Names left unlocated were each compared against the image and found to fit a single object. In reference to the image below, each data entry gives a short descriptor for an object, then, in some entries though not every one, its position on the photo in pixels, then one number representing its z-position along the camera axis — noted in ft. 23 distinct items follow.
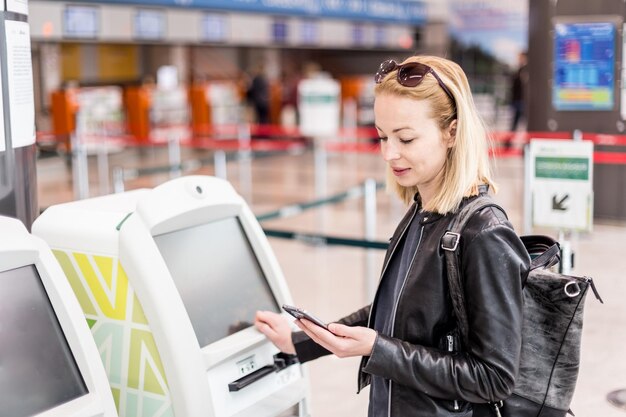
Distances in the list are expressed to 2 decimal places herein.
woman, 5.71
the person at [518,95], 48.85
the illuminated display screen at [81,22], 42.73
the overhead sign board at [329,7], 45.02
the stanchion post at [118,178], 19.99
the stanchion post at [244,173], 37.49
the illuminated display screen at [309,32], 61.11
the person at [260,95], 57.67
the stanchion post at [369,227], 19.47
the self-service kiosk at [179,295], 6.73
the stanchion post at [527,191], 20.67
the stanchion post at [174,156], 26.61
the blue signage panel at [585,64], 27.27
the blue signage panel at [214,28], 51.72
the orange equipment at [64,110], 46.88
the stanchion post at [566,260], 11.21
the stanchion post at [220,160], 27.02
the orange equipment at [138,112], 50.83
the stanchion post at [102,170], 38.11
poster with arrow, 14.19
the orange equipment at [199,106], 55.72
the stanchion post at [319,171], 33.42
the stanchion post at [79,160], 28.25
